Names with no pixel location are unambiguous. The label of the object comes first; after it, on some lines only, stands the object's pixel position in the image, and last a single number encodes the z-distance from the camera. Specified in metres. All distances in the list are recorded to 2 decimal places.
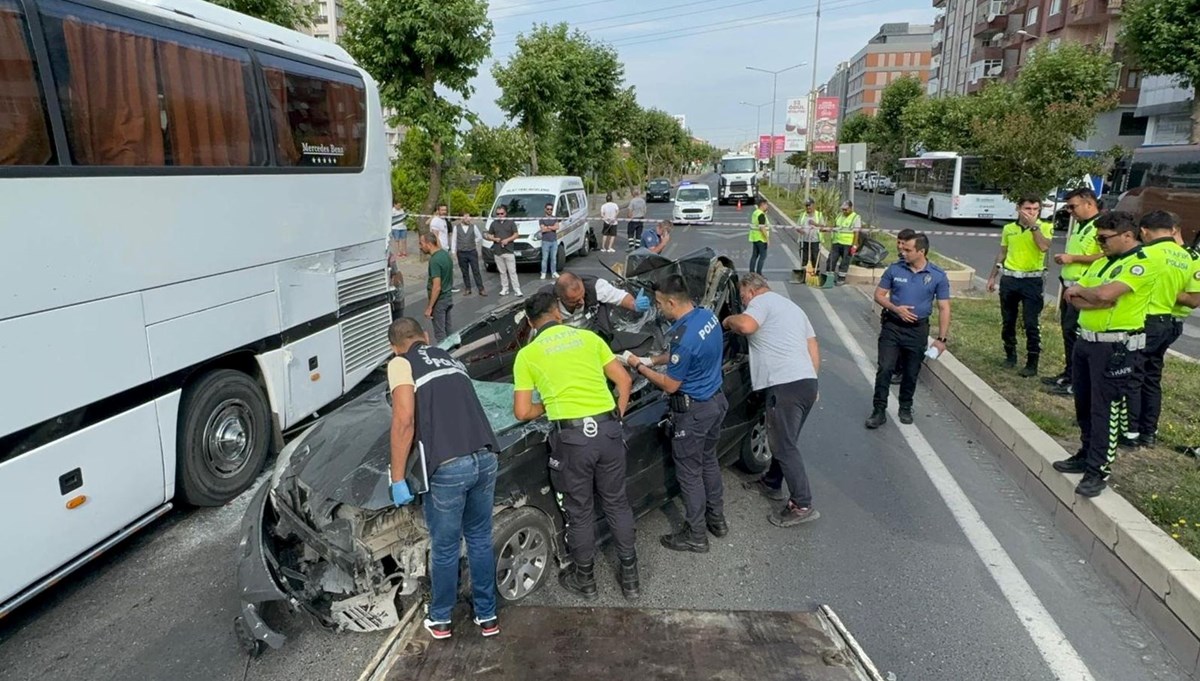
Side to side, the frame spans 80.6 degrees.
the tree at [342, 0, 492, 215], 14.96
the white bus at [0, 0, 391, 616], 3.50
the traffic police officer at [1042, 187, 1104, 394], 6.09
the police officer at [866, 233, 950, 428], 5.97
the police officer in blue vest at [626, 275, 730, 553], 3.98
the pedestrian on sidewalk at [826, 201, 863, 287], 13.69
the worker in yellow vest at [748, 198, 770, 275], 13.88
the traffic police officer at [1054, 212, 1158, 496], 4.33
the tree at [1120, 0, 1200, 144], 20.70
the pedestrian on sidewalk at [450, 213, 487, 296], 13.07
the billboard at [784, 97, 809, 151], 36.66
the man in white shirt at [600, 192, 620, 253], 19.98
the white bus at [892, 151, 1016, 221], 26.44
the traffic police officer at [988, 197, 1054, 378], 6.94
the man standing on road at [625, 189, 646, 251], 19.47
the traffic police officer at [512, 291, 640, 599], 3.49
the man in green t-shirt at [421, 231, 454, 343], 8.48
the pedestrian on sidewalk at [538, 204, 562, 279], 15.57
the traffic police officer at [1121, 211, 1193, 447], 4.60
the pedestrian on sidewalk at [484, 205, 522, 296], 13.27
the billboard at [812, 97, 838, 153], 31.03
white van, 16.42
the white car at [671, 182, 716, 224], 28.59
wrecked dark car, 3.30
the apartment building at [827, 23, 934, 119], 102.81
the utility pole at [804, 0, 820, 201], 32.71
